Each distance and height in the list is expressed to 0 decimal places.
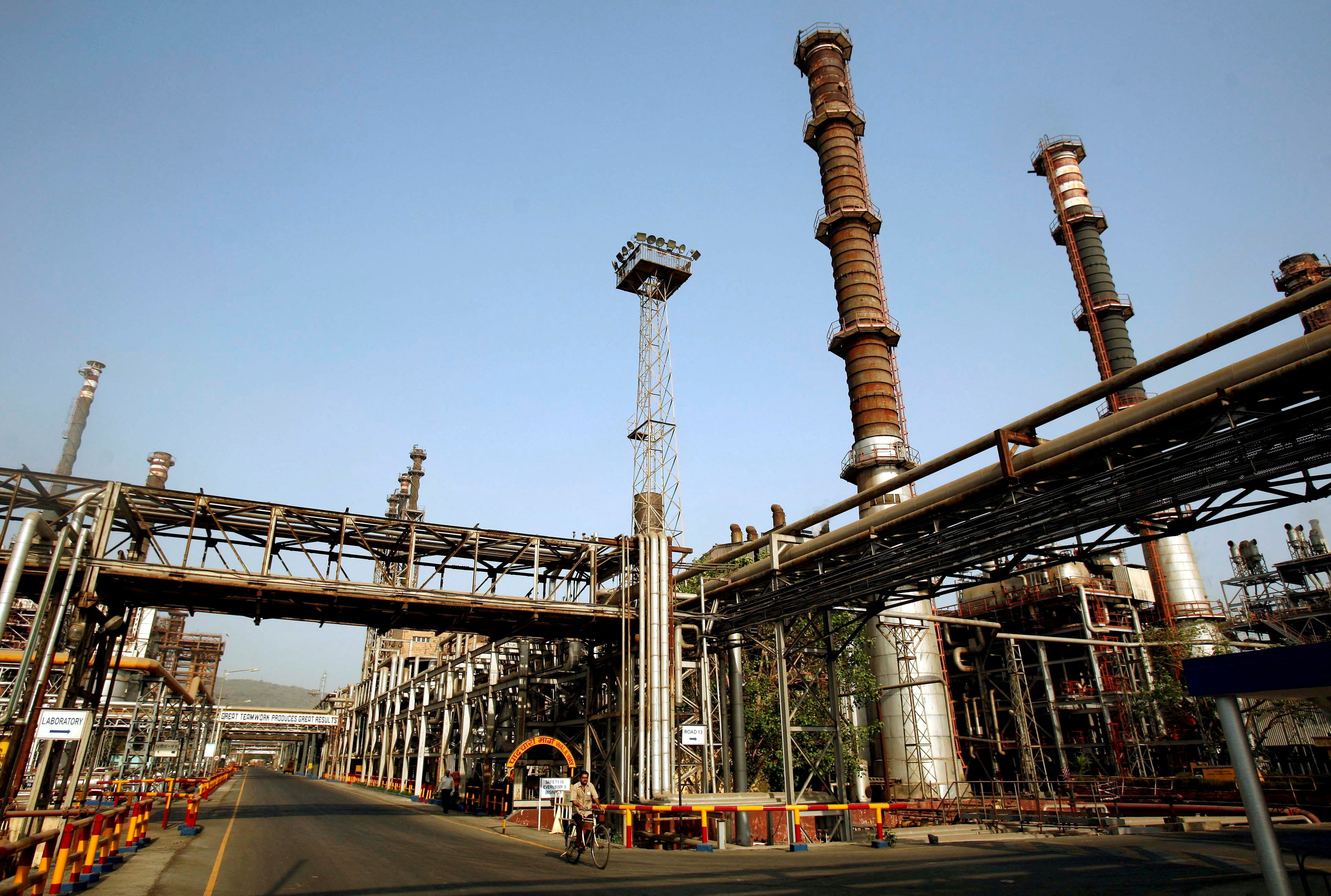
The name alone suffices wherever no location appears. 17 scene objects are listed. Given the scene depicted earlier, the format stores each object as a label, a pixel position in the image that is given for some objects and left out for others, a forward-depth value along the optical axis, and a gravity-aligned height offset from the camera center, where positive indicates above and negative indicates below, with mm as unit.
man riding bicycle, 15531 -1102
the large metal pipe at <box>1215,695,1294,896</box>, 7543 -585
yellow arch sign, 23219 +125
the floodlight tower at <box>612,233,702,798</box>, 22469 +2624
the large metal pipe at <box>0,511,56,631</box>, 10820 +2763
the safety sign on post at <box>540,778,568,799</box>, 21672 -1013
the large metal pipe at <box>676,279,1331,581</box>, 10527 +5615
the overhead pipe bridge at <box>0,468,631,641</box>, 19969 +5273
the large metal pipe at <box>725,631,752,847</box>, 25516 +998
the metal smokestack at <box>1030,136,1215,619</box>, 47031 +29372
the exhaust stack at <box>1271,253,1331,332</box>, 51969 +30402
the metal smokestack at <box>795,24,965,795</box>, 34719 +18896
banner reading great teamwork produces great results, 74938 +3469
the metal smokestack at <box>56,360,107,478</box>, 68312 +29790
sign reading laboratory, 13523 +555
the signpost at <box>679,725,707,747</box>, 20453 +328
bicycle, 15156 -1799
